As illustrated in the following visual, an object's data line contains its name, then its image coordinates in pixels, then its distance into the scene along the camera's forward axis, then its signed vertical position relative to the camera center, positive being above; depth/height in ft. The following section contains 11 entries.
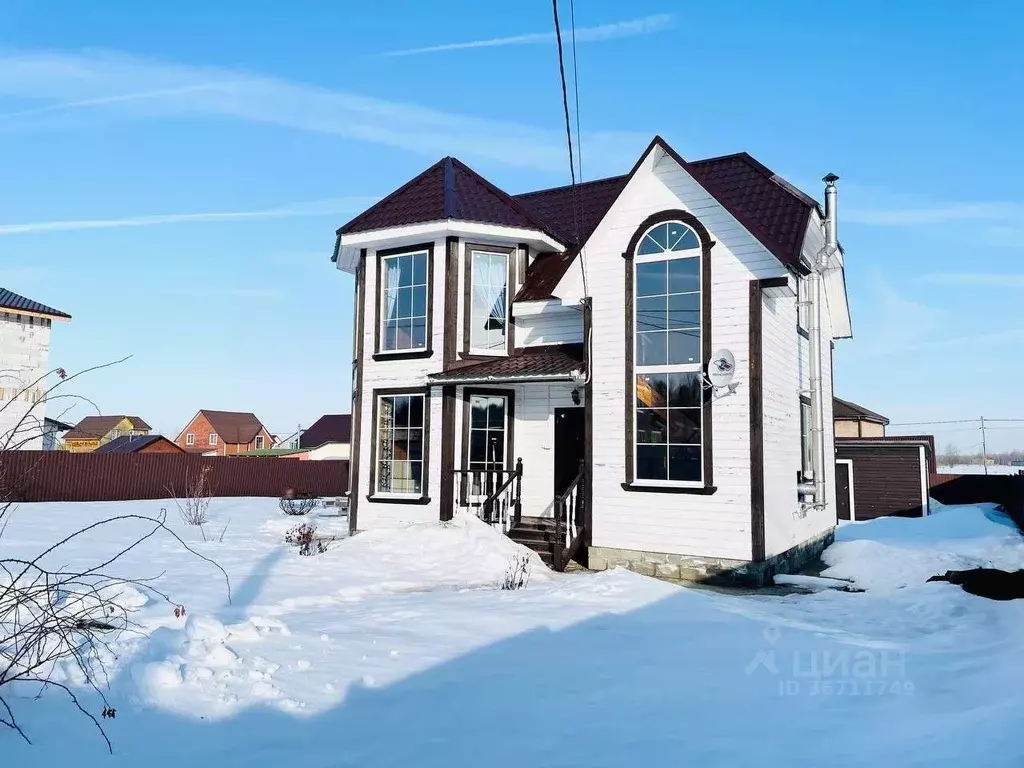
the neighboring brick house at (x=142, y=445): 130.52 +1.09
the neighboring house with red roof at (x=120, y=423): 182.70 +7.18
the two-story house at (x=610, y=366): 33.63 +4.70
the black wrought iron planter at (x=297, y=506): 64.44 -5.10
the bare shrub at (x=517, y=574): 28.68 -5.28
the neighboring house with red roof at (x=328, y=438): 161.79 +3.36
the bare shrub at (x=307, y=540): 38.22 -5.22
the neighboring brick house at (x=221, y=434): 204.85 +4.85
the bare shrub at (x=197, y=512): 53.52 -4.79
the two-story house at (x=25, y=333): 82.58 +13.67
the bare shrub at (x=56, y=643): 11.55 -4.54
